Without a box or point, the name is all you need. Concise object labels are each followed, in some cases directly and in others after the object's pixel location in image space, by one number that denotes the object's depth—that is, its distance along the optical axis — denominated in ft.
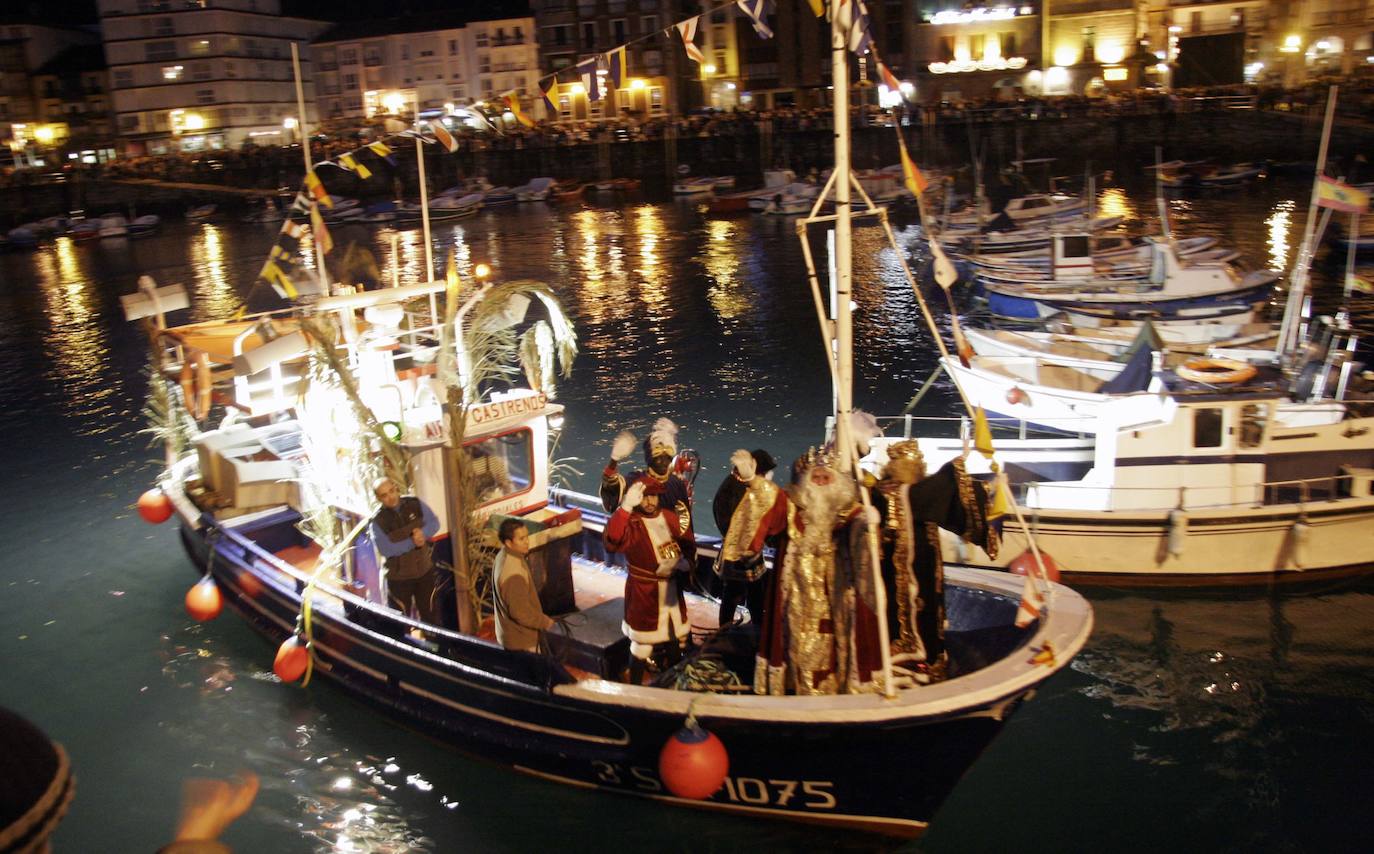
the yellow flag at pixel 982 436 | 21.71
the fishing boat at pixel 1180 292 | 70.13
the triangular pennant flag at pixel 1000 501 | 22.31
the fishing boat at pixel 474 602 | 21.59
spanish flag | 42.32
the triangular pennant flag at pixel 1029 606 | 22.93
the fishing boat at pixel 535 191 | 207.00
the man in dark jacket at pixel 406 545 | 27.32
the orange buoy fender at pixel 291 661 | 30.20
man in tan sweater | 24.80
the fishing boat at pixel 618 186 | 207.41
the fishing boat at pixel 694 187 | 191.62
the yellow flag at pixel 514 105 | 35.86
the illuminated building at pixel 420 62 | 266.77
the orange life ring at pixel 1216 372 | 42.09
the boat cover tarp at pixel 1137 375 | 42.70
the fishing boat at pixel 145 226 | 200.34
